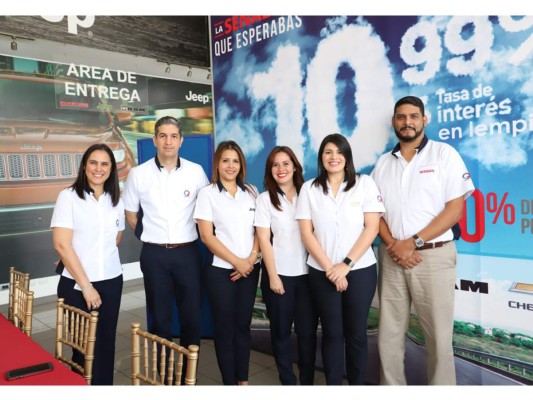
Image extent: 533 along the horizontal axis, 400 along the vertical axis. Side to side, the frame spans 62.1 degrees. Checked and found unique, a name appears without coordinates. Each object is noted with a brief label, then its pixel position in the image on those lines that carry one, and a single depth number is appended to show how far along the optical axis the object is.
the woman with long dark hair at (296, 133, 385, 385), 2.41
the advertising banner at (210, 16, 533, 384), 2.31
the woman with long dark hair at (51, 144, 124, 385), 2.41
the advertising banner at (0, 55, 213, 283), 4.89
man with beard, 2.38
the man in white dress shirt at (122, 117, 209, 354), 2.75
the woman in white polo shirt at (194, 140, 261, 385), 2.61
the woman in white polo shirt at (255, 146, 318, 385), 2.55
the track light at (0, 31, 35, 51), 4.69
